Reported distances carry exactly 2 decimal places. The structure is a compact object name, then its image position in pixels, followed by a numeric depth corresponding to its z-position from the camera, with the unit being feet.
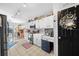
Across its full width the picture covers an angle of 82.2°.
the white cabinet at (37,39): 3.83
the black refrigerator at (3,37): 3.10
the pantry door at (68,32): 2.98
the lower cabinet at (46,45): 3.87
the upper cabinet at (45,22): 3.58
